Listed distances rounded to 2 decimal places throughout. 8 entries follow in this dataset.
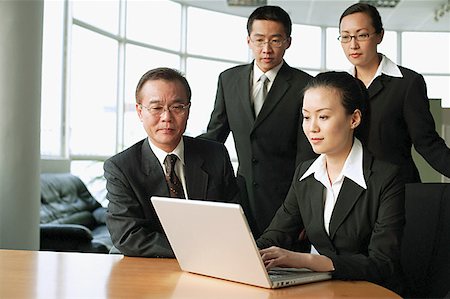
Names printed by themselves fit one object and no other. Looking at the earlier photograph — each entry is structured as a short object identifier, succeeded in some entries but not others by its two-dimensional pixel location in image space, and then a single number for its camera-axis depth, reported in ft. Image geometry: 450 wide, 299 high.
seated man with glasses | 8.03
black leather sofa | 19.17
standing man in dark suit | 10.19
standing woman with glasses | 9.15
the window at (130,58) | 27.22
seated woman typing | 7.13
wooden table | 5.60
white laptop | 5.57
